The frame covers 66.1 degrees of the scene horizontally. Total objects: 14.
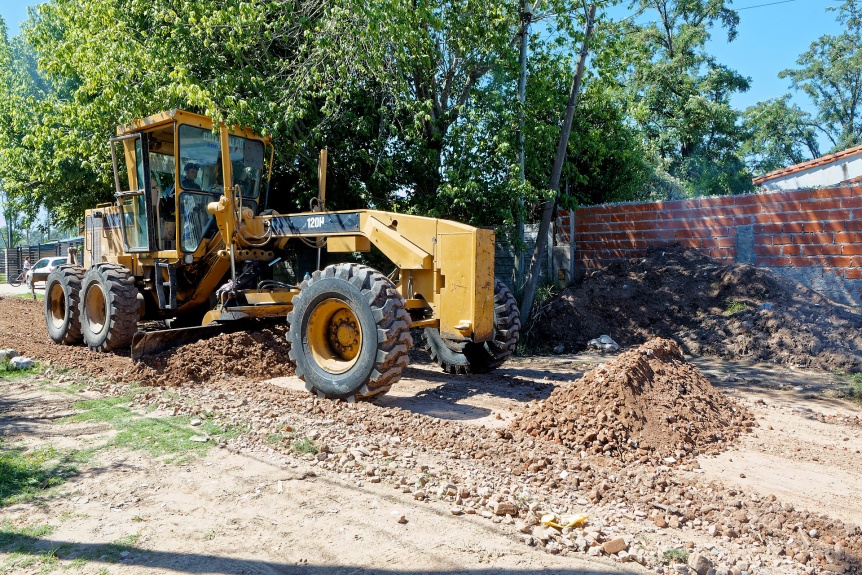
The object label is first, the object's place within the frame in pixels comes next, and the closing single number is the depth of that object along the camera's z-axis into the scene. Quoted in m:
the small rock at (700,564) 3.36
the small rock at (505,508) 3.95
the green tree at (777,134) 30.16
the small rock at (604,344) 10.73
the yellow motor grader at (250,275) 6.56
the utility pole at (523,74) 10.88
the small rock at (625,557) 3.46
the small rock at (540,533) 3.64
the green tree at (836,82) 33.19
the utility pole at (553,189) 11.19
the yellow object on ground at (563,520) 3.80
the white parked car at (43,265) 21.72
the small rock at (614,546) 3.52
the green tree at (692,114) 23.92
